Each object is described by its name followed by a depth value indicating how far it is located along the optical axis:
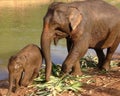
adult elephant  10.48
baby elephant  10.45
